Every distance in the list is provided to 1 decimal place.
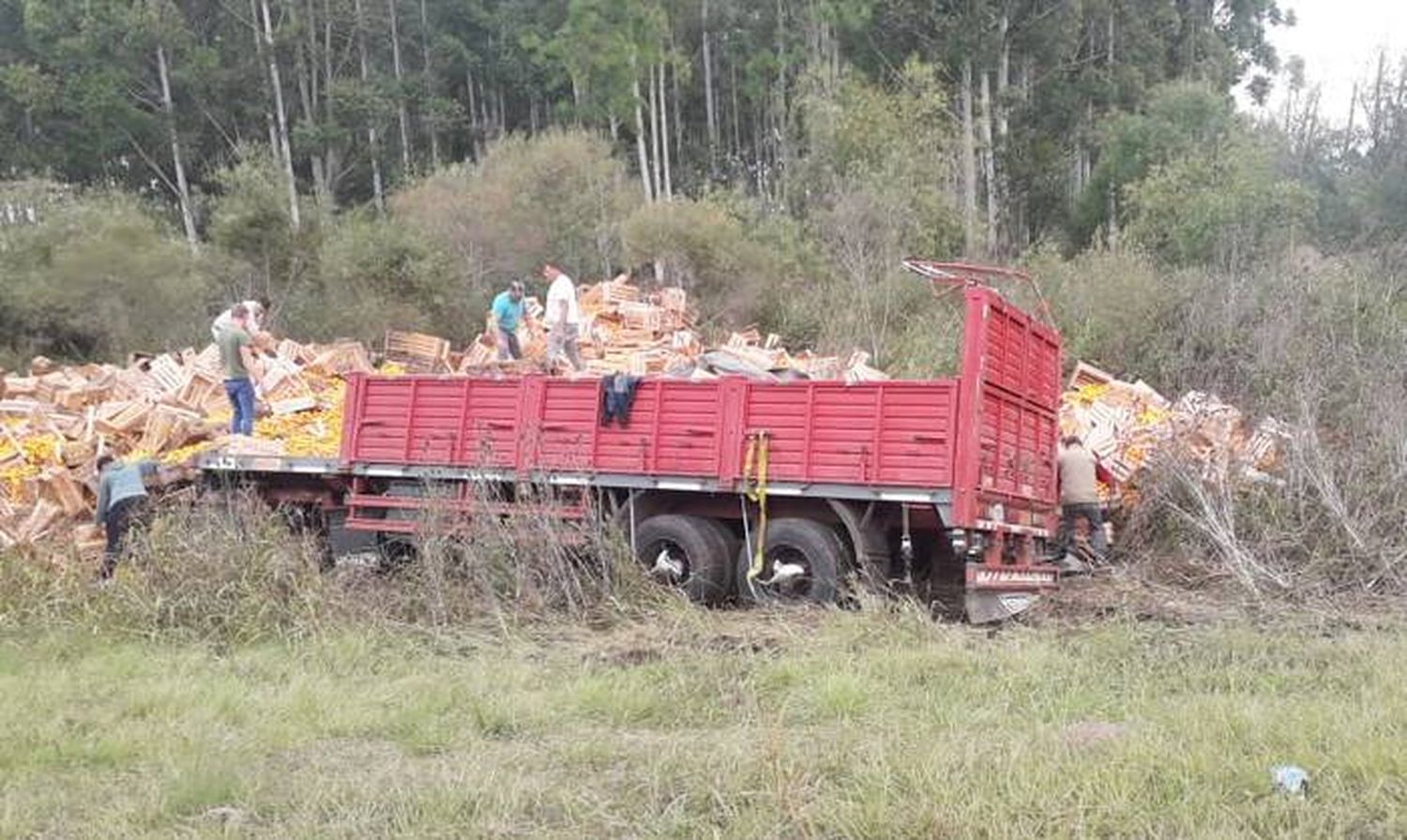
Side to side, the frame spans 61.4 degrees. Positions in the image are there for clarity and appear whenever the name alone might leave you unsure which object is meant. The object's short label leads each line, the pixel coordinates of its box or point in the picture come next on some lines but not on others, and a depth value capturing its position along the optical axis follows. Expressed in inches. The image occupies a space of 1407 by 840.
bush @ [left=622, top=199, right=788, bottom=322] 910.4
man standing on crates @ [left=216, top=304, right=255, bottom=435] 481.4
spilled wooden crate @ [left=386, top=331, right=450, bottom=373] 722.2
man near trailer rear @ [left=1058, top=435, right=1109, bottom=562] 441.1
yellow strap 364.8
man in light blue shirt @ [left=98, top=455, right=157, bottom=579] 393.6
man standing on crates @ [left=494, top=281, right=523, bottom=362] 575.2
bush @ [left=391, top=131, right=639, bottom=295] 1054.4
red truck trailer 347.3
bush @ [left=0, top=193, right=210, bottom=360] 897.5
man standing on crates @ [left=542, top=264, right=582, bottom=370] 553.9
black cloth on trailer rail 387.9
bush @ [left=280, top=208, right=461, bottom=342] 905.5
